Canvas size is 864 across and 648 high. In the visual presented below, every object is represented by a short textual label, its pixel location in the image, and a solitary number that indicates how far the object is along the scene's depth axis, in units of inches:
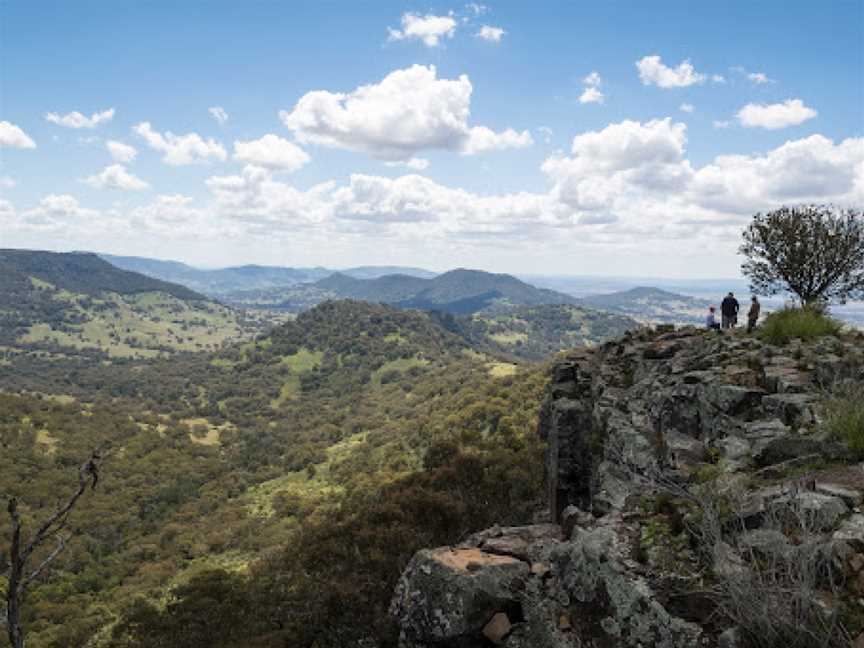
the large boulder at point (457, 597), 466.6
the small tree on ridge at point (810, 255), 1203.2
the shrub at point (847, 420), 438.7
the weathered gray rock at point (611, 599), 332.2
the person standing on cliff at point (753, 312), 1048.2
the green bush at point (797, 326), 821.9
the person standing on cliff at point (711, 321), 1204.5
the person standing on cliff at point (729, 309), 1219.2
